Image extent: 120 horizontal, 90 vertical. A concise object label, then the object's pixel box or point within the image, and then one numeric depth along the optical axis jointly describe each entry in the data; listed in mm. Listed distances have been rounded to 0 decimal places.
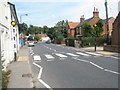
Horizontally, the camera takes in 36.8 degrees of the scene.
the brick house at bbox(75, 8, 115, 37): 55656
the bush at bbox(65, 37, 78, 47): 43212
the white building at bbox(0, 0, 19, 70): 12142
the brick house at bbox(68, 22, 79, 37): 70000
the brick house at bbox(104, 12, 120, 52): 26000
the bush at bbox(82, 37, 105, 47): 38662
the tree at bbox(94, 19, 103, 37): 45797
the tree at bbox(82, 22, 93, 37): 47031
